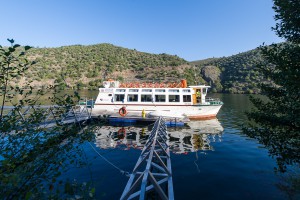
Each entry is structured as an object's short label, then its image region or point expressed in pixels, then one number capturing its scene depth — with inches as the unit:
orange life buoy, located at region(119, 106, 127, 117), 684.0
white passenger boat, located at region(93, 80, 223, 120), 737.8
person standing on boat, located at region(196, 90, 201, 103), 749.4
